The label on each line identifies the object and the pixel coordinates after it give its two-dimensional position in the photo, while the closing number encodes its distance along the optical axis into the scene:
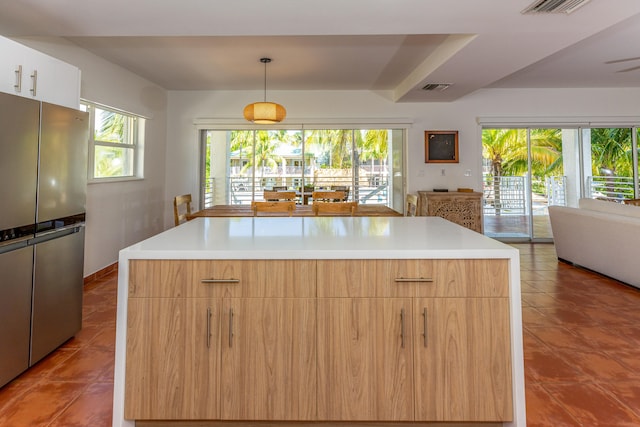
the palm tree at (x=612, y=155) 5.49
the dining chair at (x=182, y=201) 3.34
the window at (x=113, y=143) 3.75
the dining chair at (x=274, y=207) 3.27
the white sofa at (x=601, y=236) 3.19
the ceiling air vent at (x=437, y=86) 4.25
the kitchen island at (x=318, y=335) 1.28
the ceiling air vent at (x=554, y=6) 2.23
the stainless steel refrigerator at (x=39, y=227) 1.71
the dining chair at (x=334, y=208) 3.41
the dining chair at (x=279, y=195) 4.12
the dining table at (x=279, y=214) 3.69
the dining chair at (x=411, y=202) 3.33
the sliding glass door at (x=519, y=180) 5.61
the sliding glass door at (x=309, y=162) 5.80
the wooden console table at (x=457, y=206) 5.04
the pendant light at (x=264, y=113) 3.64
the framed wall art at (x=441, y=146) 5.34
